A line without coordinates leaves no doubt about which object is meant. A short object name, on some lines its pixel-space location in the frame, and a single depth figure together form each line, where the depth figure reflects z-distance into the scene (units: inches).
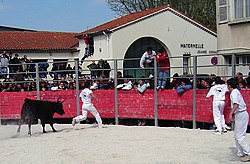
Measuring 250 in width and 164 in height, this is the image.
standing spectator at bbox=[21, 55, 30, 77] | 681.7
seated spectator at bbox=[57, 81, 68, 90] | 639.9
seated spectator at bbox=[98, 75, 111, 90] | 612.7
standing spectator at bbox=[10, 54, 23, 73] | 700.7
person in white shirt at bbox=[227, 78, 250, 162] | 336.2
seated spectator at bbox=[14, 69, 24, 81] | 667.4
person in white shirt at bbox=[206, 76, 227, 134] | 476.1
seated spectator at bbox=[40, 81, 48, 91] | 645.9
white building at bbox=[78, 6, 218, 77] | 1201.4
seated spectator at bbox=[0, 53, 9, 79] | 685.0
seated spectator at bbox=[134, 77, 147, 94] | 573.9
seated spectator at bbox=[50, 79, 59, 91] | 641.6
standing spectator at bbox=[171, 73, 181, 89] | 553.1
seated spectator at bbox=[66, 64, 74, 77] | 622.6
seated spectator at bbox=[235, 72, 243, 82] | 493.0
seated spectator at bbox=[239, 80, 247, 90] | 491.5
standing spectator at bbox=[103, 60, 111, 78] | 606.9
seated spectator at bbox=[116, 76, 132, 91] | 587.2
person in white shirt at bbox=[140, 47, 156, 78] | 582.6
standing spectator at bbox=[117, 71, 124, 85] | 594.2
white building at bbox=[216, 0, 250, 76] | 728.3
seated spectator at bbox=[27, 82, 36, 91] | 655.1
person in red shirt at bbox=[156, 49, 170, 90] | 557.9
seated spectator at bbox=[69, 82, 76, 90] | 630.5
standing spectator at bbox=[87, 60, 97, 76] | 607.3
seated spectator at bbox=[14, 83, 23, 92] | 660.7
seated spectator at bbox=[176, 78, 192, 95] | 537.0
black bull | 518.0
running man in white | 546.0
